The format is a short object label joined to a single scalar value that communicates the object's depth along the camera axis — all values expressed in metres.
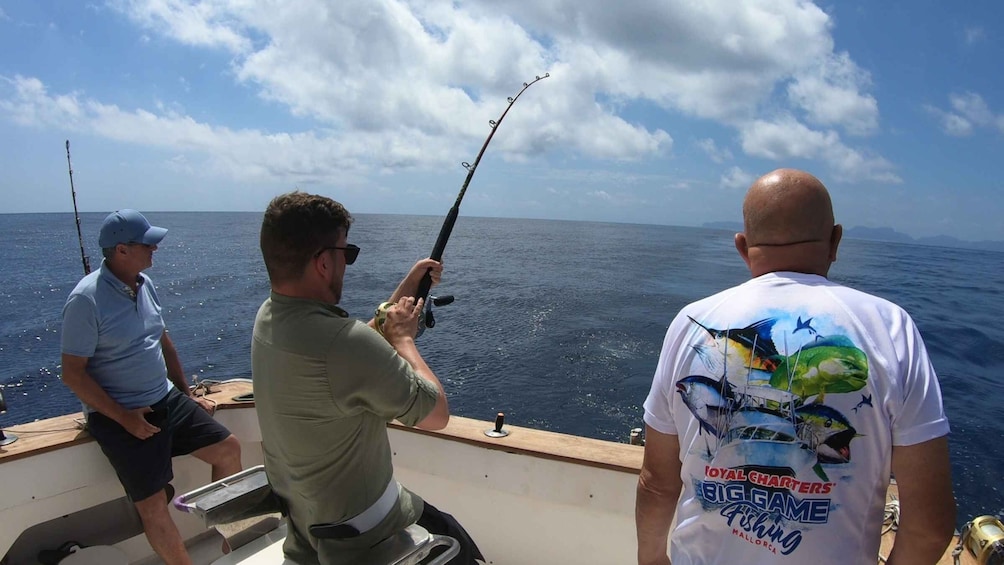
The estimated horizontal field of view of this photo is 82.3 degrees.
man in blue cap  2.17
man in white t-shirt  0.93
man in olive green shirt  1.21
